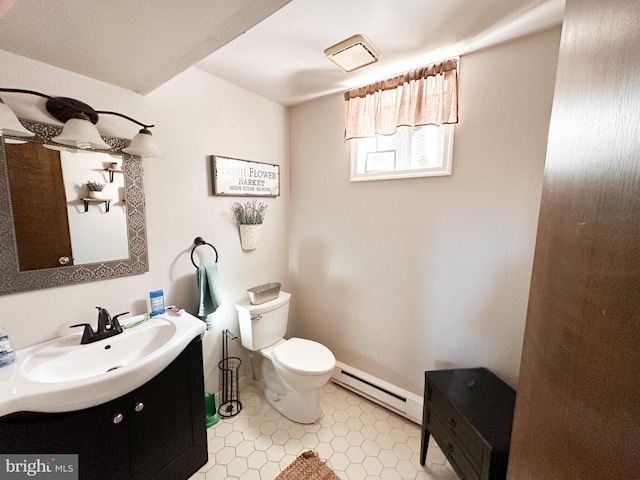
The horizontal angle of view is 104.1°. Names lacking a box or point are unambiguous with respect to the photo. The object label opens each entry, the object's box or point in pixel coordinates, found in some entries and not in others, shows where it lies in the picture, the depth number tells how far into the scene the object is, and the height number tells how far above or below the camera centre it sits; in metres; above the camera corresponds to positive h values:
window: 1.54 +0.39
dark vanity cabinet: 0.86 -0.91
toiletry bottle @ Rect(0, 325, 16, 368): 0.96 -0.56
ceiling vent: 1.25 +0.84
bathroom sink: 1.01 -0.66
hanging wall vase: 1.87 -0.20
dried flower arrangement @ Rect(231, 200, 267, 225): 1.85 -0.03
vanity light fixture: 1.00 +0.36
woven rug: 1.36 -1.44
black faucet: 1.14 -0.57
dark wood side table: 1.00 -0.92
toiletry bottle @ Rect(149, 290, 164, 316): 1.41 -0.53
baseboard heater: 1.71 -1.33
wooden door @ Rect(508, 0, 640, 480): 0.38 -0.10
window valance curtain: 1.41 +0.68
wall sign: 1.70 +0.23
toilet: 1.62 -1.01
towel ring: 1.63 -0.23
